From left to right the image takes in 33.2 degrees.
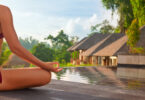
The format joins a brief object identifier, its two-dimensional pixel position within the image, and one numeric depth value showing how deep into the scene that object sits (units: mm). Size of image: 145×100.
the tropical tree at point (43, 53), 51688
